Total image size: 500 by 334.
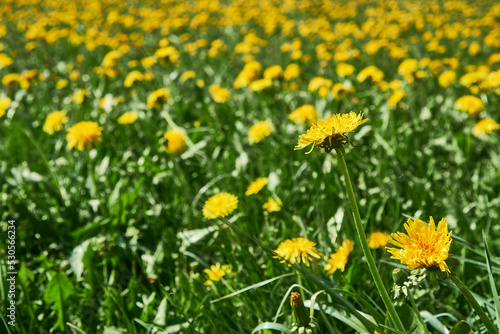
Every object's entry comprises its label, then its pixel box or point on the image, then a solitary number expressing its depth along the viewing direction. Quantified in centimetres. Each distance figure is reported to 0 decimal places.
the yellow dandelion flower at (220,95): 290
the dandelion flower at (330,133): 80
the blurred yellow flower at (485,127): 212
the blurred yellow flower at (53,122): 239
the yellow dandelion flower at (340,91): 252
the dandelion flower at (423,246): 76
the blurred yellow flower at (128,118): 246
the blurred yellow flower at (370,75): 278
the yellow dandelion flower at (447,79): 298
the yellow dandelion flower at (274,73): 266
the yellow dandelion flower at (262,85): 261
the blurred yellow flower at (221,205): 131
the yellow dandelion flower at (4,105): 221
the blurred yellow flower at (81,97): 272
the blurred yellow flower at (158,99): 247
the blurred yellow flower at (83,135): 207
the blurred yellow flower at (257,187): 156
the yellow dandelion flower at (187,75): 334
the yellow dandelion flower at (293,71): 307
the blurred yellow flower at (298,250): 118
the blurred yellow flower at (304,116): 224
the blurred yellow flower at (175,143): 202
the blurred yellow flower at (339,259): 128
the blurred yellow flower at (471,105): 236
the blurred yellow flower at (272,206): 148
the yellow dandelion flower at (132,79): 280
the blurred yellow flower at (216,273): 140
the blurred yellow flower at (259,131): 215
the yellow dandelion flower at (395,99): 240
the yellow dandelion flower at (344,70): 320
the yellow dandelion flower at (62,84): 345
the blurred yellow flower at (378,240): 141
